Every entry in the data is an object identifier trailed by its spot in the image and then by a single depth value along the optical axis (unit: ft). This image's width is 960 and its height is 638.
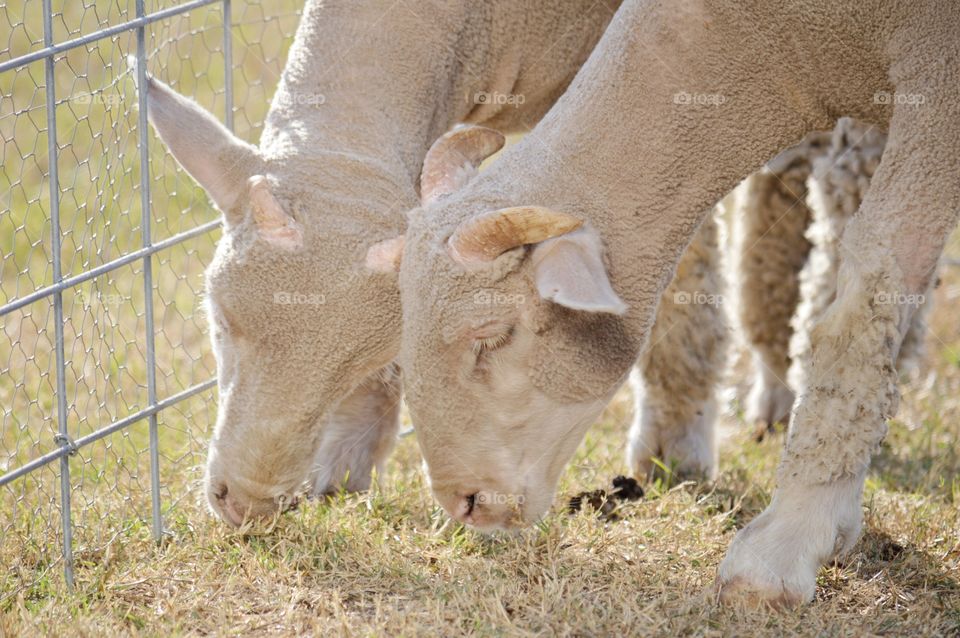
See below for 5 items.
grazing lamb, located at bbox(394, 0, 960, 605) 22.03
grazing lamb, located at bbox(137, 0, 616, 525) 23.45
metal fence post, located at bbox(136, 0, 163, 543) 25.08
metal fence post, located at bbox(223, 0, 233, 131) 27.55
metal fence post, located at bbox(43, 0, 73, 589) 22.75
